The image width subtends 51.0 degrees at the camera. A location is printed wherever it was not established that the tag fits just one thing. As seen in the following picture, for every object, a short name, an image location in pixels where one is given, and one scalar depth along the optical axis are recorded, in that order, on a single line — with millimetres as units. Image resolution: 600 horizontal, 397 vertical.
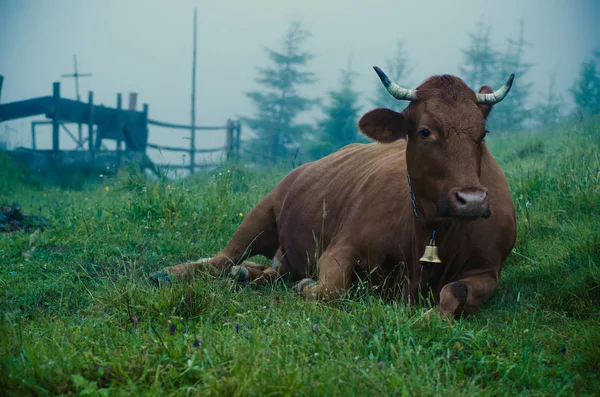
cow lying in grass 4246
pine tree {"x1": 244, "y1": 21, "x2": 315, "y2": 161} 37594
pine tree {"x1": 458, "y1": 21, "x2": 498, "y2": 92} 38947
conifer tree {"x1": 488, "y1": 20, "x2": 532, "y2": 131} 31391
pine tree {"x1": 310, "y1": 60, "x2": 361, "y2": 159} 29125
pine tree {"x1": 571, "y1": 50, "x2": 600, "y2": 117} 23250
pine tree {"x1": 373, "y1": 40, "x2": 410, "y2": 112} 32403
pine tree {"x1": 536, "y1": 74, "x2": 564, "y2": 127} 20406
